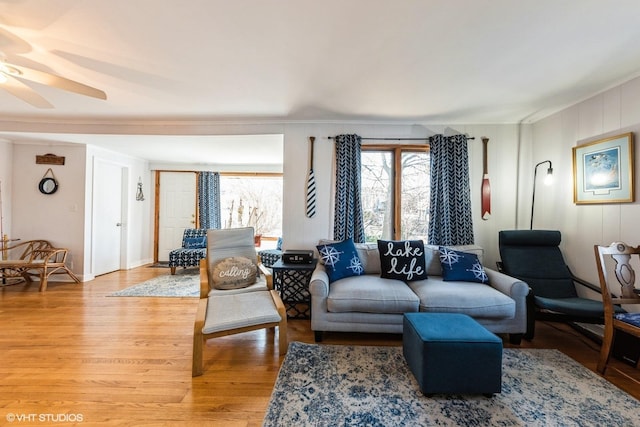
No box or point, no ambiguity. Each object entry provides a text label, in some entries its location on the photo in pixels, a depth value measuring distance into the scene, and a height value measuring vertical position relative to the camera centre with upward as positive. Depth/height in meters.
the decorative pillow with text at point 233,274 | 2.73 -0.61
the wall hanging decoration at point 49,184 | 4.30 +0.48
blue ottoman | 1.70 -0.95
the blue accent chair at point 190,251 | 4.93 -0.69
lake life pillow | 2.85 -0.48
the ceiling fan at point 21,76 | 1.87 +1.00
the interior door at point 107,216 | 4.58 -0.04
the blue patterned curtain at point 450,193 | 3.43 +0.31
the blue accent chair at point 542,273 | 2.42 -0.60
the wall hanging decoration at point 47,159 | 4.29 +0.88
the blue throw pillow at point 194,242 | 5.33 -0.56
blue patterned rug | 1.56 -1.18
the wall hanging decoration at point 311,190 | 3.55 +0.34
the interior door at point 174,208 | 5.93 +0.15
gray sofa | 2.38 -0.80
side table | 3.14 -0.92
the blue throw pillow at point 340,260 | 2.82 -0.48
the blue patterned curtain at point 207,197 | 5.86 +0.39
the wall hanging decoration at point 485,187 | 3.52 +0.40
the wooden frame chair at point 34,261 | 3.81 -0.72
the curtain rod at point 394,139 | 3.58 +1.05
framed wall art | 2.38 +0.46
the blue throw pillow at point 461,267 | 2.78 -0.53
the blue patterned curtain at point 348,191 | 3.47 +0.33
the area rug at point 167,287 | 3.72 -1.11
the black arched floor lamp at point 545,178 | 3.01 +0.47
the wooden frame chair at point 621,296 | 1.94 -0.60
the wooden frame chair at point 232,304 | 2.01 -0.79
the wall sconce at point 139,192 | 5.55 +0.46
